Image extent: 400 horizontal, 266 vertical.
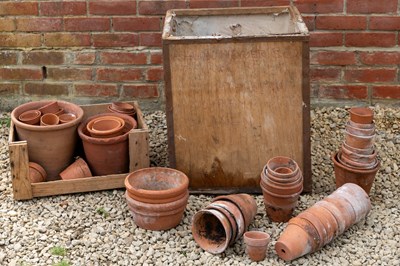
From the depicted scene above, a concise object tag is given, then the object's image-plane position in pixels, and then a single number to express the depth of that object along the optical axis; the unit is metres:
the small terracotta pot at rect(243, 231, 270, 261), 2.99
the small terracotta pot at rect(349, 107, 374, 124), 3.40
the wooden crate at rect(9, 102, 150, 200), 3.48
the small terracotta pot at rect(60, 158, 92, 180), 3.61
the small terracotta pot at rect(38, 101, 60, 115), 3.78
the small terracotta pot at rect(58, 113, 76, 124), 3.71
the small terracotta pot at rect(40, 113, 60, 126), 3.67
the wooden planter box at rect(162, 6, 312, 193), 3.36
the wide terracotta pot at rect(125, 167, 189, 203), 3.36
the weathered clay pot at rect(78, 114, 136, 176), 3.56
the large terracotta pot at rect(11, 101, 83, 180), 3.56
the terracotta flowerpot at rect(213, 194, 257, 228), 3.18
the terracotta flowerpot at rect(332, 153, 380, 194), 3.44
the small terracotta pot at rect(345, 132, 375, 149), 3.41
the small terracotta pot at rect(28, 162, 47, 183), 3.54
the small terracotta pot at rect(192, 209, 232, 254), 3.07
